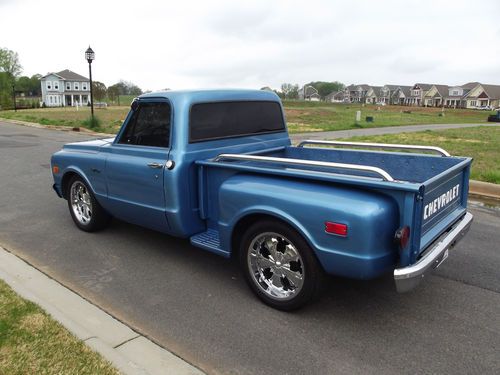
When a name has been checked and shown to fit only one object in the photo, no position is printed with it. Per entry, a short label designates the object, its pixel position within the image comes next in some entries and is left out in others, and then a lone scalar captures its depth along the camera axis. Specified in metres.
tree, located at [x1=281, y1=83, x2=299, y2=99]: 146.00
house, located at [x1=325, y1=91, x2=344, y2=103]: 146.62
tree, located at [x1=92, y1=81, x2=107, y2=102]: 86.69
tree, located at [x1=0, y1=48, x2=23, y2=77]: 89.31
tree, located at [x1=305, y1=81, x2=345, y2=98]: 163.62
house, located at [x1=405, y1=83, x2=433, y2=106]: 113.75
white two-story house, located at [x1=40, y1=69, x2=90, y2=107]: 97.31
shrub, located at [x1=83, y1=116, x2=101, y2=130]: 24.21
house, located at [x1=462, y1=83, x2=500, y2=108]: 95.88
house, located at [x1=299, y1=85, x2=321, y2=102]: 151.12
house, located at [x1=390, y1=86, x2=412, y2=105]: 120.62
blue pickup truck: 3.04
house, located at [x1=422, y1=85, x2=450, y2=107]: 107.25
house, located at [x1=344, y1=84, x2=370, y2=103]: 137.25
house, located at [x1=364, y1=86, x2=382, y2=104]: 132.04
